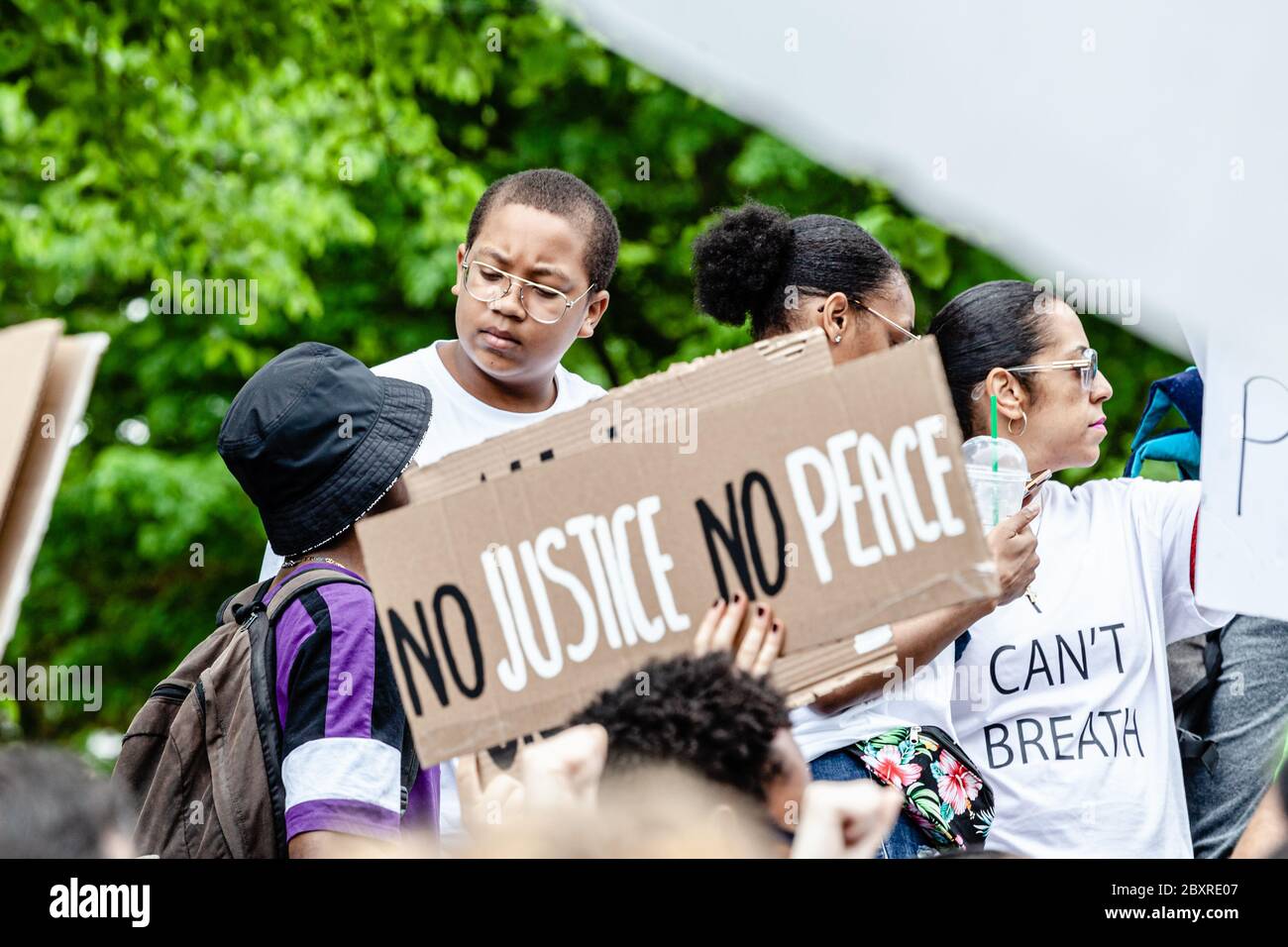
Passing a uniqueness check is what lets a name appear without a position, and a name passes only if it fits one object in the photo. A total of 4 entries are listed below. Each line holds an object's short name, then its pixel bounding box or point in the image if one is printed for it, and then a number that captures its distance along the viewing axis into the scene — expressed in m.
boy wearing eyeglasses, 3.05
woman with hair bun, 2.57
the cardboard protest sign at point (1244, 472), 2.37
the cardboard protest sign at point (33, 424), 1.78
